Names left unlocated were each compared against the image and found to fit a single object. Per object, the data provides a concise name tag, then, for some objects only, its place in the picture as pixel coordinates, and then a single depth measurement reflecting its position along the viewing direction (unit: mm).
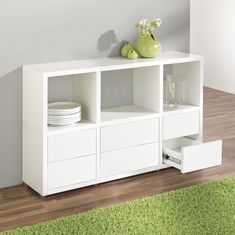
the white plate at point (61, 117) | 4371
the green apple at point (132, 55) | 4804
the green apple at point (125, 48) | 4857
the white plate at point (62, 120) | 4383
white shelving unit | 4332
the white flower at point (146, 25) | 4799
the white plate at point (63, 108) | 4369
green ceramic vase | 4823
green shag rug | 3795
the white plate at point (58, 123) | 4388
